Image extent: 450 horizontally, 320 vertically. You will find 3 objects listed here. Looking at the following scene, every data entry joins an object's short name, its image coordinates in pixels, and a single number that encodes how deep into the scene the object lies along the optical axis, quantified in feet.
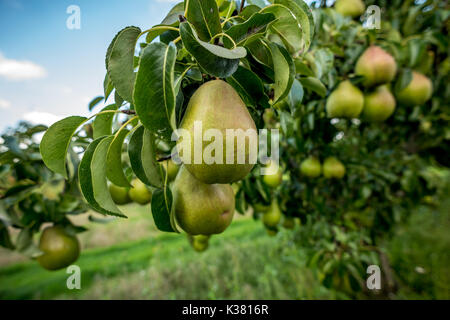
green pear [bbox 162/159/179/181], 2.46
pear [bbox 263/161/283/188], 3.06
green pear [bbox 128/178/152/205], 2.90
